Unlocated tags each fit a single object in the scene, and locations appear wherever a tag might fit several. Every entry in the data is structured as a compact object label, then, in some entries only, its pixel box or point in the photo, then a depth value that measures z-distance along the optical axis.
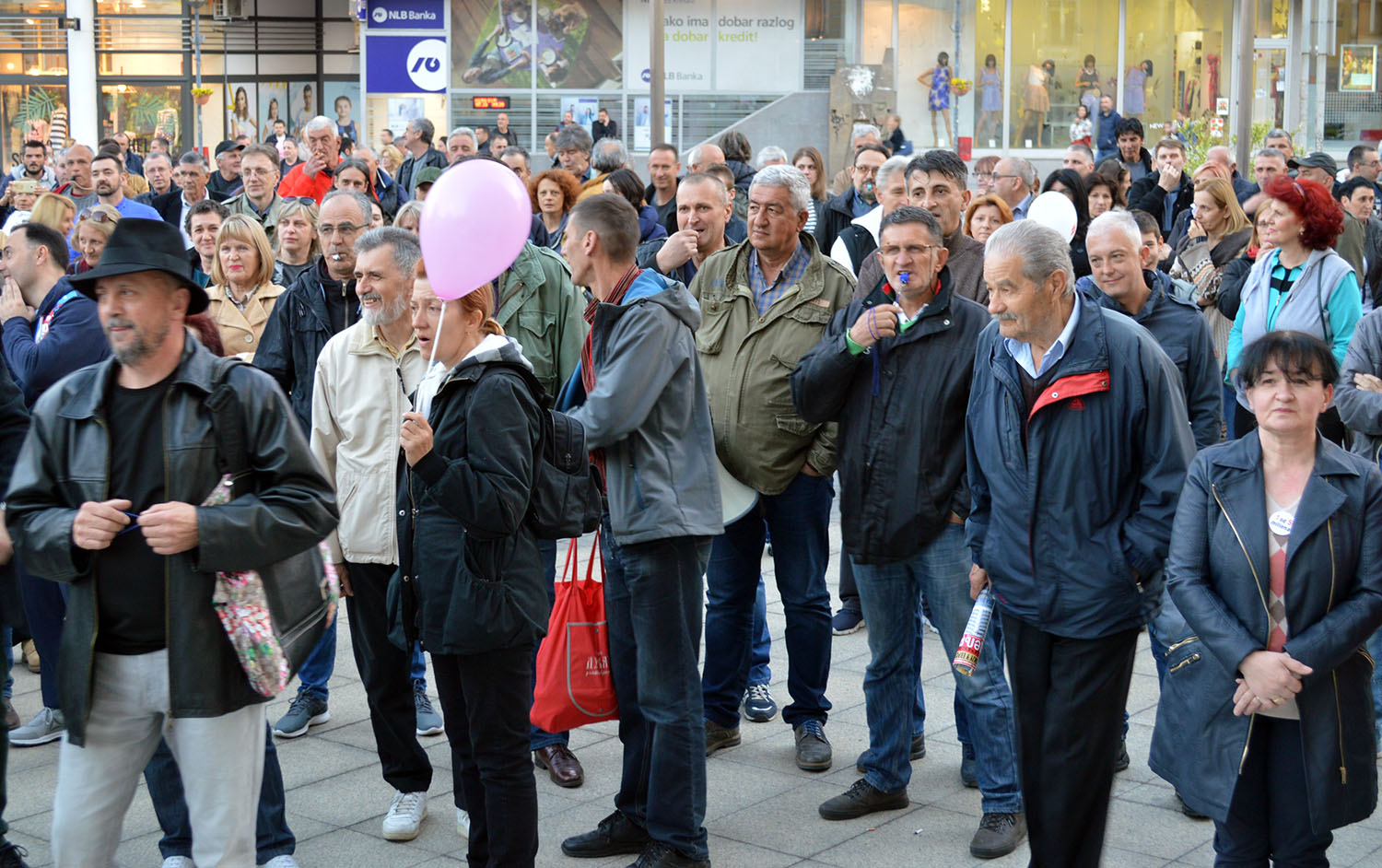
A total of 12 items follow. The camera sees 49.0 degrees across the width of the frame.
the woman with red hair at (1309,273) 6.84
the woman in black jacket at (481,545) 4.07
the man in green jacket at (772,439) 5.72
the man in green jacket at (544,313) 6.53
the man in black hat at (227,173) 13.73
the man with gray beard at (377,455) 5.17
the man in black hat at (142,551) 3.73
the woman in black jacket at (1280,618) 3.86
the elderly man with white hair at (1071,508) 4.17
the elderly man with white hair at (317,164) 12.10
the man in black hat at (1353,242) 9.23
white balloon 7.49
